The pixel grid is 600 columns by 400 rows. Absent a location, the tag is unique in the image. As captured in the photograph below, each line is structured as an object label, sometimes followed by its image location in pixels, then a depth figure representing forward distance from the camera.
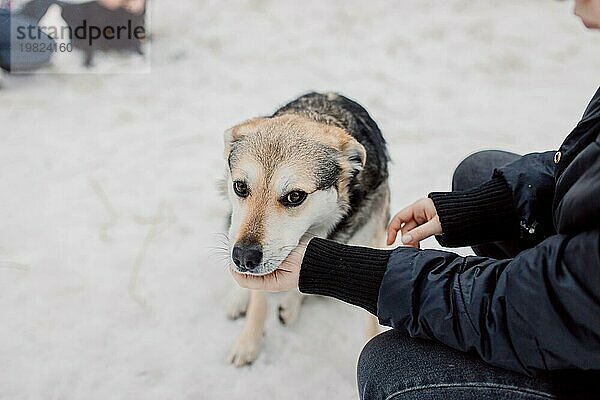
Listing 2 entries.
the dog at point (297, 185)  1.63
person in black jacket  1.15
